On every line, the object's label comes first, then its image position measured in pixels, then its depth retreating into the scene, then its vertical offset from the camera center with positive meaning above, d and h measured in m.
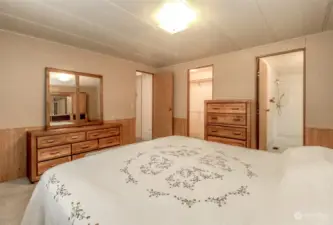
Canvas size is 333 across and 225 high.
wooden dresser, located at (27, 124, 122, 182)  2.69 -0.57
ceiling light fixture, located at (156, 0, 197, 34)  2.00 +1.17
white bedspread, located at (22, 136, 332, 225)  0.74 -0.42
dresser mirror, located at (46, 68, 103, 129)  3.20 +0.25
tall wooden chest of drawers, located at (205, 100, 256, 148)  3.22 -0.20
